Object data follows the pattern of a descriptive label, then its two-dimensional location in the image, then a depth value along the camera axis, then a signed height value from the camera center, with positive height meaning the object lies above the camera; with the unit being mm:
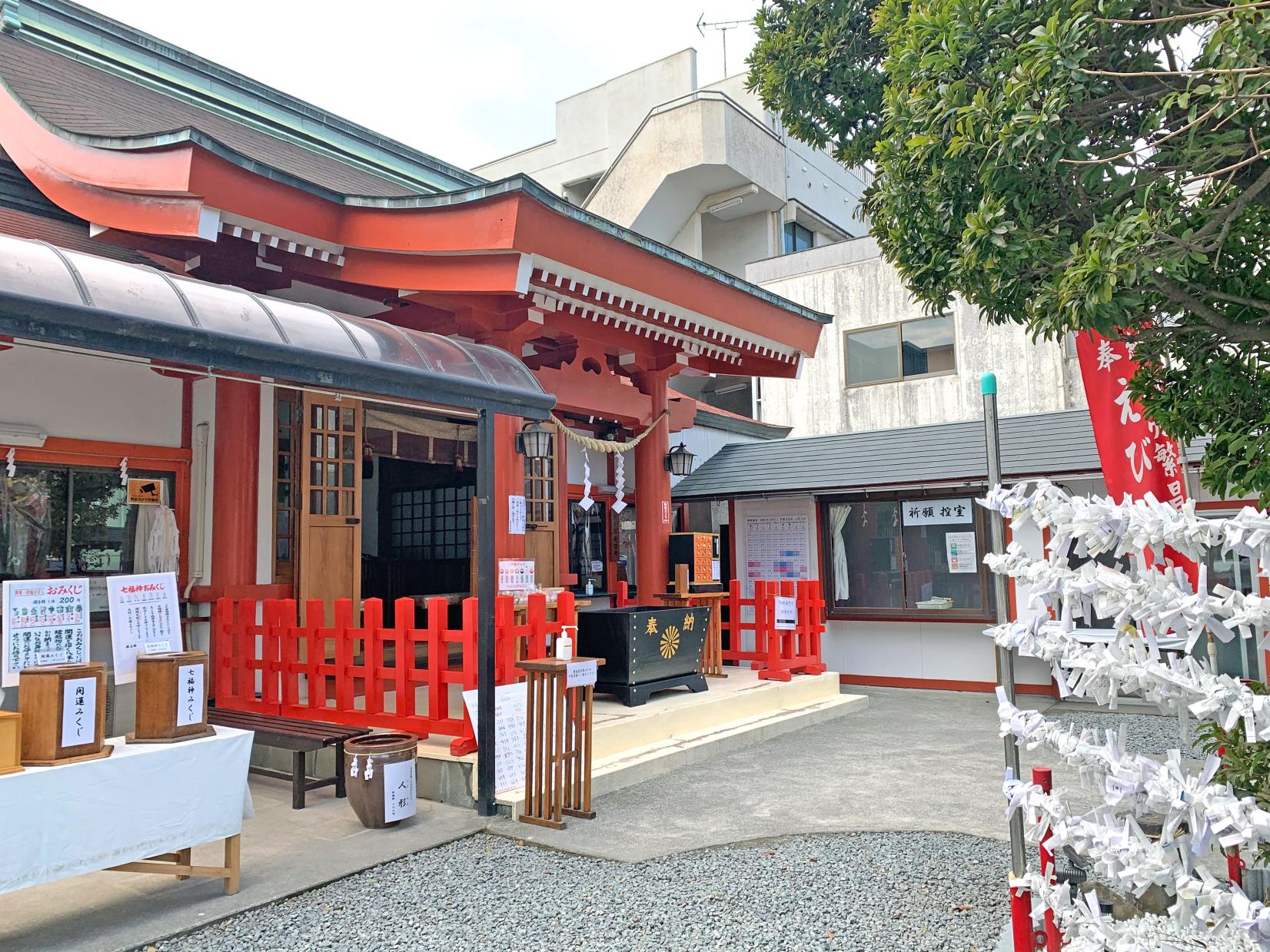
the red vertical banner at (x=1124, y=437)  4766 +607
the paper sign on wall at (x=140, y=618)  4383 -233
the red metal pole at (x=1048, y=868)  2744 -984
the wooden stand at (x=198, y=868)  4023 -1356
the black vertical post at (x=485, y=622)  5465 -348
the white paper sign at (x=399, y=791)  5254 -1323
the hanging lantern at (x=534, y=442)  8258 +1121
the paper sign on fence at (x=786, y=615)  9602 -606
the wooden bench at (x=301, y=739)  5711 -1091
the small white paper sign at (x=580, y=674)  5309 -665
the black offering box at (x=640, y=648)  7609 -761
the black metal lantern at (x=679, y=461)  10508 +1156
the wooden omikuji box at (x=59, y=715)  3641 -578
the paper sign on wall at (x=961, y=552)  10727 +26
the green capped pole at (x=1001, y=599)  3146 -169
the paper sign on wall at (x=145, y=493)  7023 +617
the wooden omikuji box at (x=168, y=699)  4062 -581
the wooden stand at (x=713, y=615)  9305 -584
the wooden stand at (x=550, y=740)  5332 -1061
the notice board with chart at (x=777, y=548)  11836 +131
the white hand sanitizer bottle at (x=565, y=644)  6410 -586
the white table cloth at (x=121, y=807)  3480 -987
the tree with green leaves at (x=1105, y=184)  3320 +1528
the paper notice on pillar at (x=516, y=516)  7562 +399
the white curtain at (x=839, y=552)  11578 +63
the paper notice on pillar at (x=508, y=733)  5660 -1076
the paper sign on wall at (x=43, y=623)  4082 -234
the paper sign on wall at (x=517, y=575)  7336 -94
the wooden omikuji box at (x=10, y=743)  3520 -661
